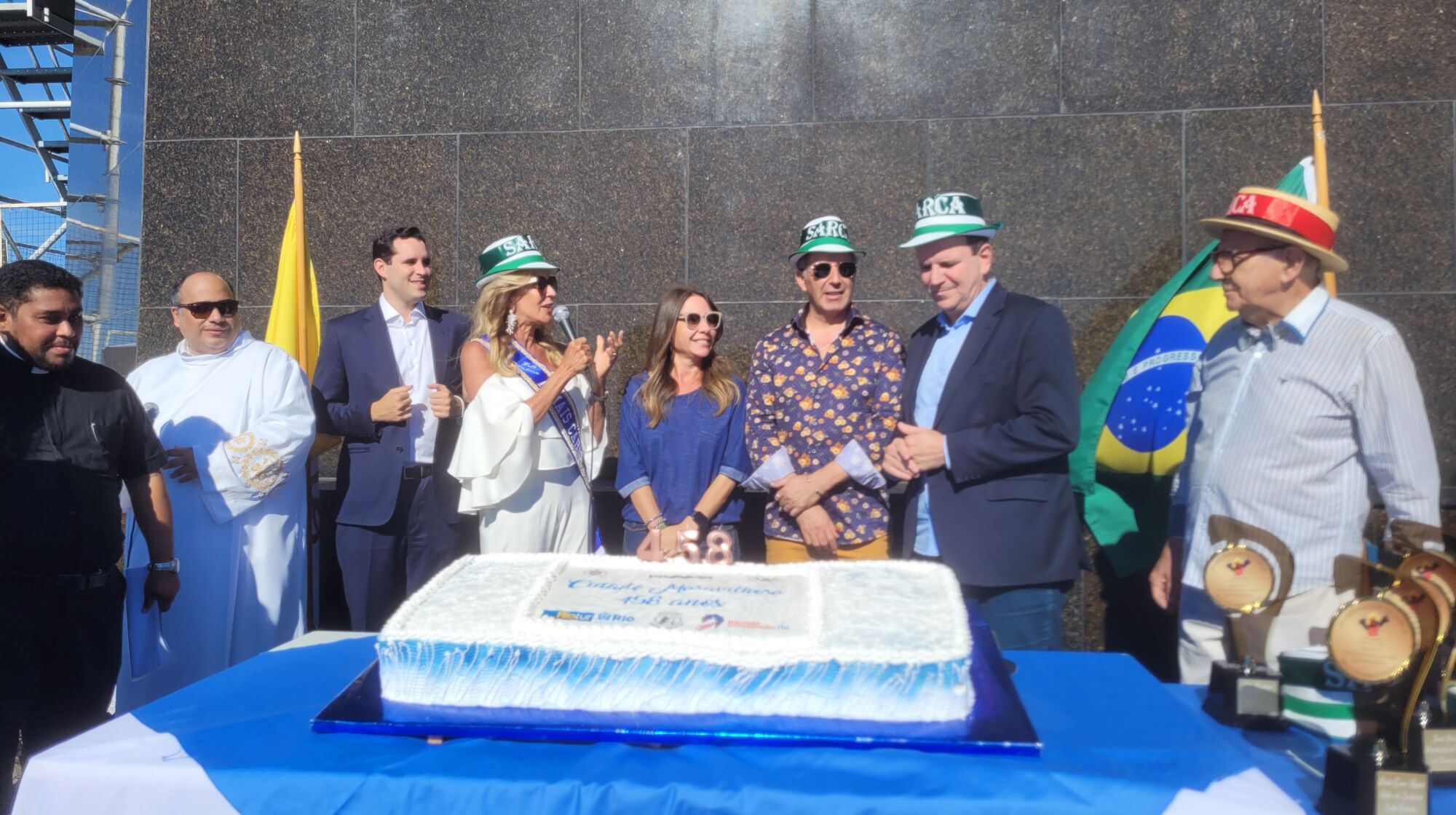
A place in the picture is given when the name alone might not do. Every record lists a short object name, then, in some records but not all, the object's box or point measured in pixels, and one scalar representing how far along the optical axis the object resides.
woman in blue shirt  3.98
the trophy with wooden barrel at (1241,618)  1.87
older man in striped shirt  2.49
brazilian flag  4.03
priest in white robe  3.89
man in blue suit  4.35
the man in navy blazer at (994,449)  3.23
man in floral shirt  3.73
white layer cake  1.65
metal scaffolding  7.48
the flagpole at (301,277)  5.21
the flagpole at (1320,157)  4.19
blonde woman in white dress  3.82
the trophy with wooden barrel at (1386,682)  1.48
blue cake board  1.63
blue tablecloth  1.53
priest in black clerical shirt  3.10
